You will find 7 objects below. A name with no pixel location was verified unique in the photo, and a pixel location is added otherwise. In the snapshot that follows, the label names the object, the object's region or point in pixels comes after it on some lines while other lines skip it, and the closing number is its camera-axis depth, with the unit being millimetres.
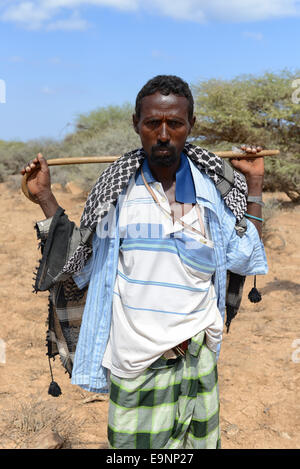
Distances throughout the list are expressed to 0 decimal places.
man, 1754
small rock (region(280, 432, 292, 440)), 3104
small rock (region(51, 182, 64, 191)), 12329
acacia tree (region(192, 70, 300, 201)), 10195
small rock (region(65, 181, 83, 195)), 11281
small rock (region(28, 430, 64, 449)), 2854
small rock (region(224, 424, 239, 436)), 3168
